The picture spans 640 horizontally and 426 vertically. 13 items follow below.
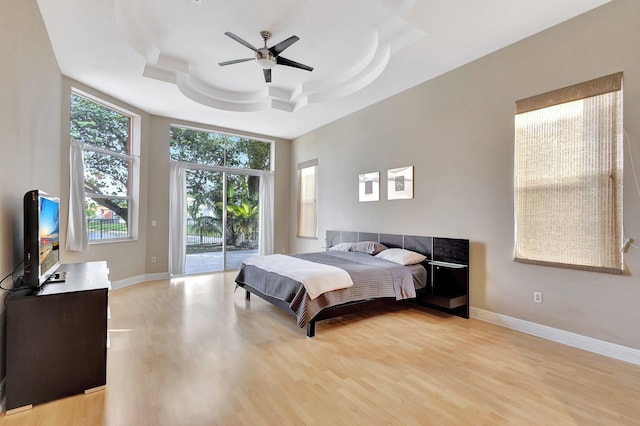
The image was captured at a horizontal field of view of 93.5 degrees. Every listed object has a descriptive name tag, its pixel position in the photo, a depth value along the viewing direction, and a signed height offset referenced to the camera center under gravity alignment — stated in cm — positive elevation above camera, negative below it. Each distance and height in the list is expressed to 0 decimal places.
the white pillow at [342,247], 502 -59
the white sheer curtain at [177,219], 577 -13
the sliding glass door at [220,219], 611 -15
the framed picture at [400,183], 441 +45
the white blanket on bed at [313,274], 305 -67
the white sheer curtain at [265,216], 689 -8
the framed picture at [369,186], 496 +45
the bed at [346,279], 308 -75
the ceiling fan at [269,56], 301 +167
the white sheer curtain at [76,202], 421 +14
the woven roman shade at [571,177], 261 +34
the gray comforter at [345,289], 305 -83
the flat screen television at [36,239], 200 -19
